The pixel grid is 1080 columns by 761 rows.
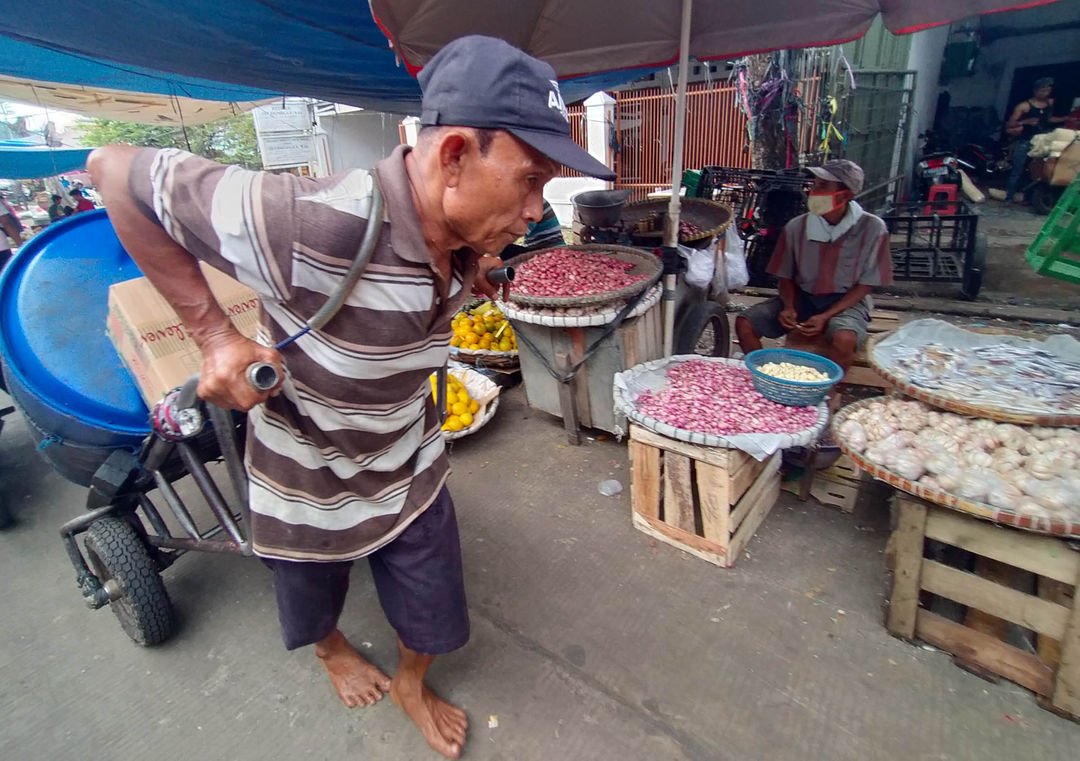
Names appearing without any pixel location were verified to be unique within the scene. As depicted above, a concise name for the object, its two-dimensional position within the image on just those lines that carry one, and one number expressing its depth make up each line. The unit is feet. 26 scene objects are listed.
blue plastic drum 7.04
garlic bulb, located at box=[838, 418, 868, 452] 7.44
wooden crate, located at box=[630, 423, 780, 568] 8.41
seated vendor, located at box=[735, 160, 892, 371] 12.07
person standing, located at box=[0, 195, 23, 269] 23.19
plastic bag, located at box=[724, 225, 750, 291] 15.79
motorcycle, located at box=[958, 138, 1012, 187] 41.70
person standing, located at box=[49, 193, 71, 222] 32.63
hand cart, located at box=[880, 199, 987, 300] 19.03
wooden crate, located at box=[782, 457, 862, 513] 9.84
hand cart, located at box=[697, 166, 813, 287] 19.45
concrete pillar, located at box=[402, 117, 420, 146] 46.67
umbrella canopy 10.03
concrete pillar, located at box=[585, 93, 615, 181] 34.96
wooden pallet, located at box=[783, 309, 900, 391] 12.63
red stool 26.48
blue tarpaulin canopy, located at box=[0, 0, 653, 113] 10.33
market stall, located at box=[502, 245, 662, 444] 11.03
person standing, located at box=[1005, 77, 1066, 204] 38.00
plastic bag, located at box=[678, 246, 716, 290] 12.89
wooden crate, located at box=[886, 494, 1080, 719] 6.03
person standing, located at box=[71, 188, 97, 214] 32.65
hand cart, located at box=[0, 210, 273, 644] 7.06
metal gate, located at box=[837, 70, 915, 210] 29.84
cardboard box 6.78
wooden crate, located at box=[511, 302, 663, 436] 11.40
